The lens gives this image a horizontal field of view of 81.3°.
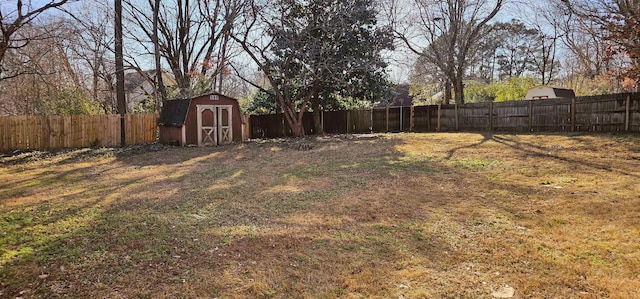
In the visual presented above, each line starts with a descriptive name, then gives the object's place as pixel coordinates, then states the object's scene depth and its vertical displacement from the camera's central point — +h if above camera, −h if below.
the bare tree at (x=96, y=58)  14.69 +3.39
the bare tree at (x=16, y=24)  10.15 +3.03
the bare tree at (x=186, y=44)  16.88 +4.16
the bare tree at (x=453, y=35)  18.92 +4.99
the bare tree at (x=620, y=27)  9.91 +2.75
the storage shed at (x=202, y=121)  13.86 +0.41
